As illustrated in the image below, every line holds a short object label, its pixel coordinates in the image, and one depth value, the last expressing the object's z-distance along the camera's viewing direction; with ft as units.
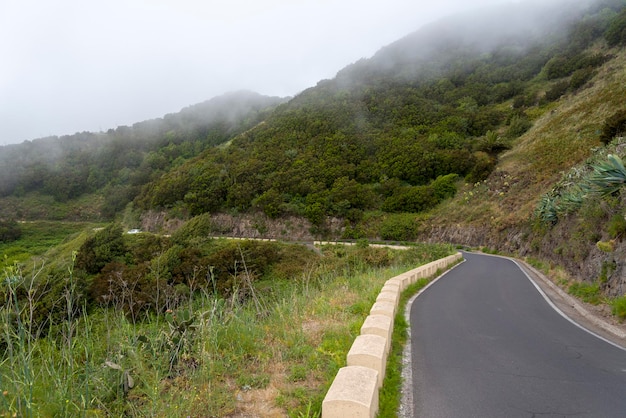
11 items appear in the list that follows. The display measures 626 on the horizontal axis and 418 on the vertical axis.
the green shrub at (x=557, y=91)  183.73
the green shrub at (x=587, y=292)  30.91
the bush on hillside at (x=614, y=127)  80.89
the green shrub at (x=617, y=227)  30.26
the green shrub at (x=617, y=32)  176.00
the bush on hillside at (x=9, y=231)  172.19
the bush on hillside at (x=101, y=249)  92.84
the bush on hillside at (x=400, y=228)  134.52
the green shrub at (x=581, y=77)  165.28
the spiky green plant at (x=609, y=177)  34.30
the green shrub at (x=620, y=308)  24.66
